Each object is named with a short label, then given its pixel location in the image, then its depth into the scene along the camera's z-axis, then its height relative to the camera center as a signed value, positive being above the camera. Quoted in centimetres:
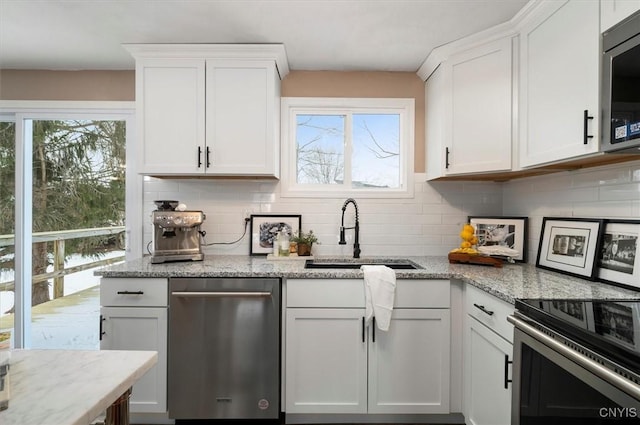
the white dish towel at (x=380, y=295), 190 -47
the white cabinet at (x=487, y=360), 147 -70
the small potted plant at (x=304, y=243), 246 -24
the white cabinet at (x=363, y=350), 194 -79
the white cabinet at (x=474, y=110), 199 +62
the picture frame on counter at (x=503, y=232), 225 -14
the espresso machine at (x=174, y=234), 217 -16
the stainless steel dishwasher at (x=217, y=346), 193 -76
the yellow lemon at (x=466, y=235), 227 -16
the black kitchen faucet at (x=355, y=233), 245 -17
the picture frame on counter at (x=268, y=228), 259 -14
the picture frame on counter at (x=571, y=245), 168 -18
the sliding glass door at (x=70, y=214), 264 -4
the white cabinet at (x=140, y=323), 194 -64
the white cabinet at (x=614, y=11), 123 +75
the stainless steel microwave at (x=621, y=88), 121 +46
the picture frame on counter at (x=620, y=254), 149 -19
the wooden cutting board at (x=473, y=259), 208 -30
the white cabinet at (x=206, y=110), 224 +65
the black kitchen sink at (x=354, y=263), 236 -37
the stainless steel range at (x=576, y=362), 85 -42
